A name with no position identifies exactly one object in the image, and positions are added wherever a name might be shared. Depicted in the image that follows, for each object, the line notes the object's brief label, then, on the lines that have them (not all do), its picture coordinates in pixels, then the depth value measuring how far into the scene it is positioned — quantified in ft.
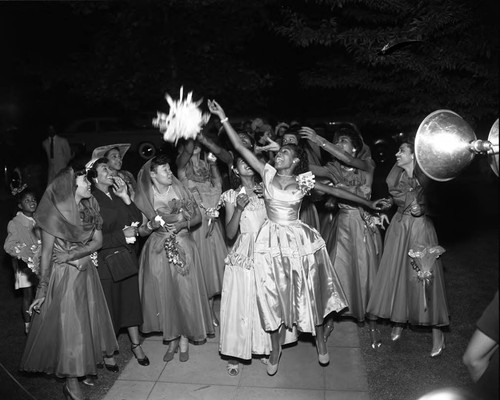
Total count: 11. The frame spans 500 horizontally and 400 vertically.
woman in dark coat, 19.38
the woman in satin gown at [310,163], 23.24
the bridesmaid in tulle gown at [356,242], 21.98
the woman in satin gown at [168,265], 20.17
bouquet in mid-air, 20.30
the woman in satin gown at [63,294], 17.01
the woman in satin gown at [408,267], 19.79
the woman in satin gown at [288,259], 18.30
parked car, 64.80
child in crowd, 21.25
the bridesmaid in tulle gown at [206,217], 23.58
